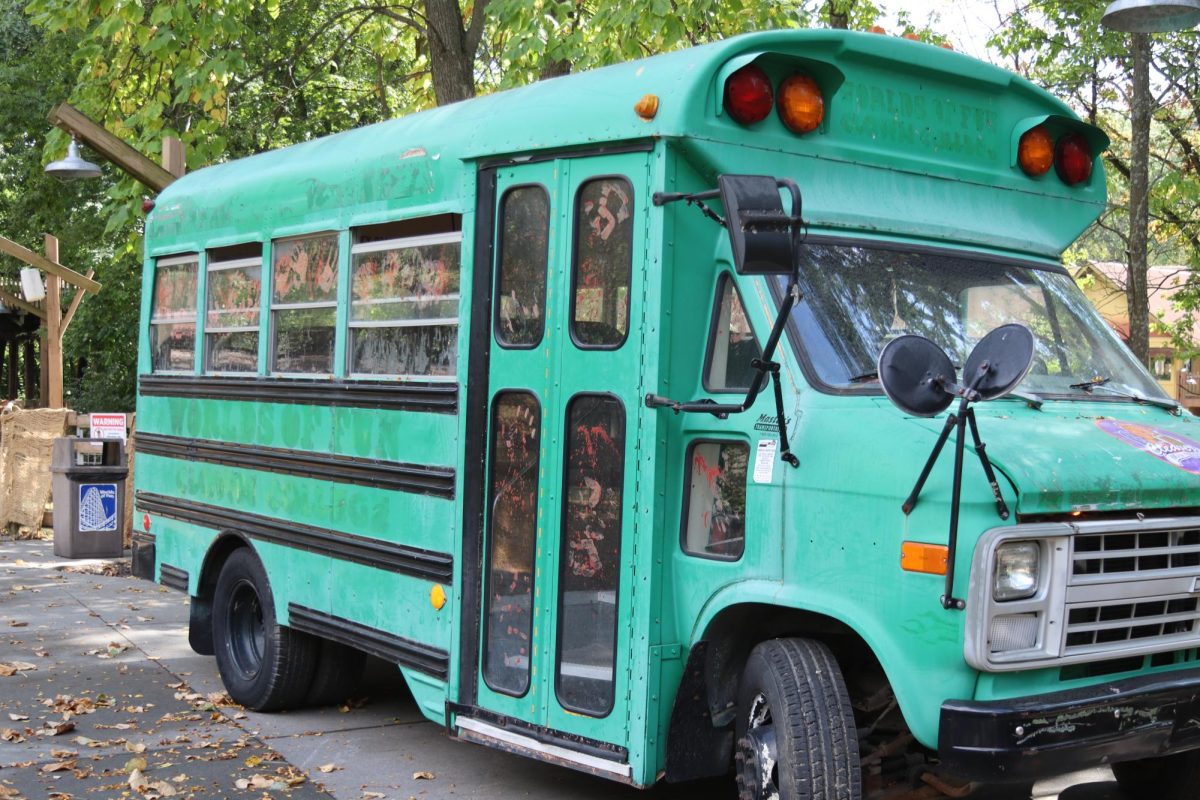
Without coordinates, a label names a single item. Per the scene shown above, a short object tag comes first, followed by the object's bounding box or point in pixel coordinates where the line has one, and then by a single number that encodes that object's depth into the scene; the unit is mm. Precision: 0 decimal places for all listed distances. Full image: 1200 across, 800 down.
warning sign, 13820
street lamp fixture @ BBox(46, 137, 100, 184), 12844
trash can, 13492
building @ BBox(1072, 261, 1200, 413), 16234
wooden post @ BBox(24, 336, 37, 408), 30875
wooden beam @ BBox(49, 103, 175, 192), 10922
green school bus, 4027
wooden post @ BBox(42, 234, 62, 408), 17500
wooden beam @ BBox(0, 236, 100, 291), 16734
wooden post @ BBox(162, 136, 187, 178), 11164
